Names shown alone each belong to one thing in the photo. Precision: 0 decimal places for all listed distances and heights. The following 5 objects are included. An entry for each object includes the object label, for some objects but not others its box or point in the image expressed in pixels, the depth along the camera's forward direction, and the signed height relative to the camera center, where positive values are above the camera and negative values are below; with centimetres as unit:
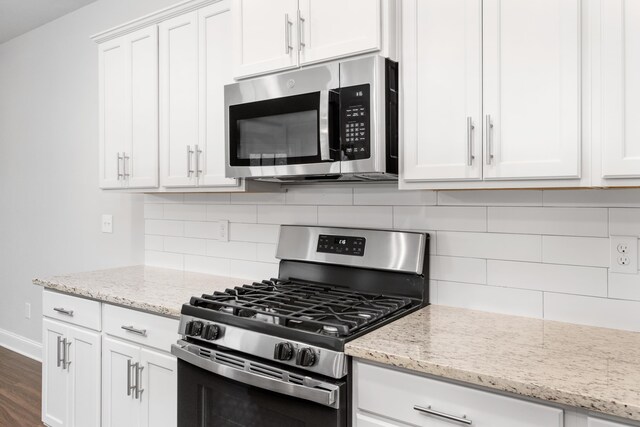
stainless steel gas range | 145 -38
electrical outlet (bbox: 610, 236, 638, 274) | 156 -14
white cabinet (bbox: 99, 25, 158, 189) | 255 +56
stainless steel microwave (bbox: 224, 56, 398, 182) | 170 +34
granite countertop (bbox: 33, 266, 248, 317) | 204 -37
